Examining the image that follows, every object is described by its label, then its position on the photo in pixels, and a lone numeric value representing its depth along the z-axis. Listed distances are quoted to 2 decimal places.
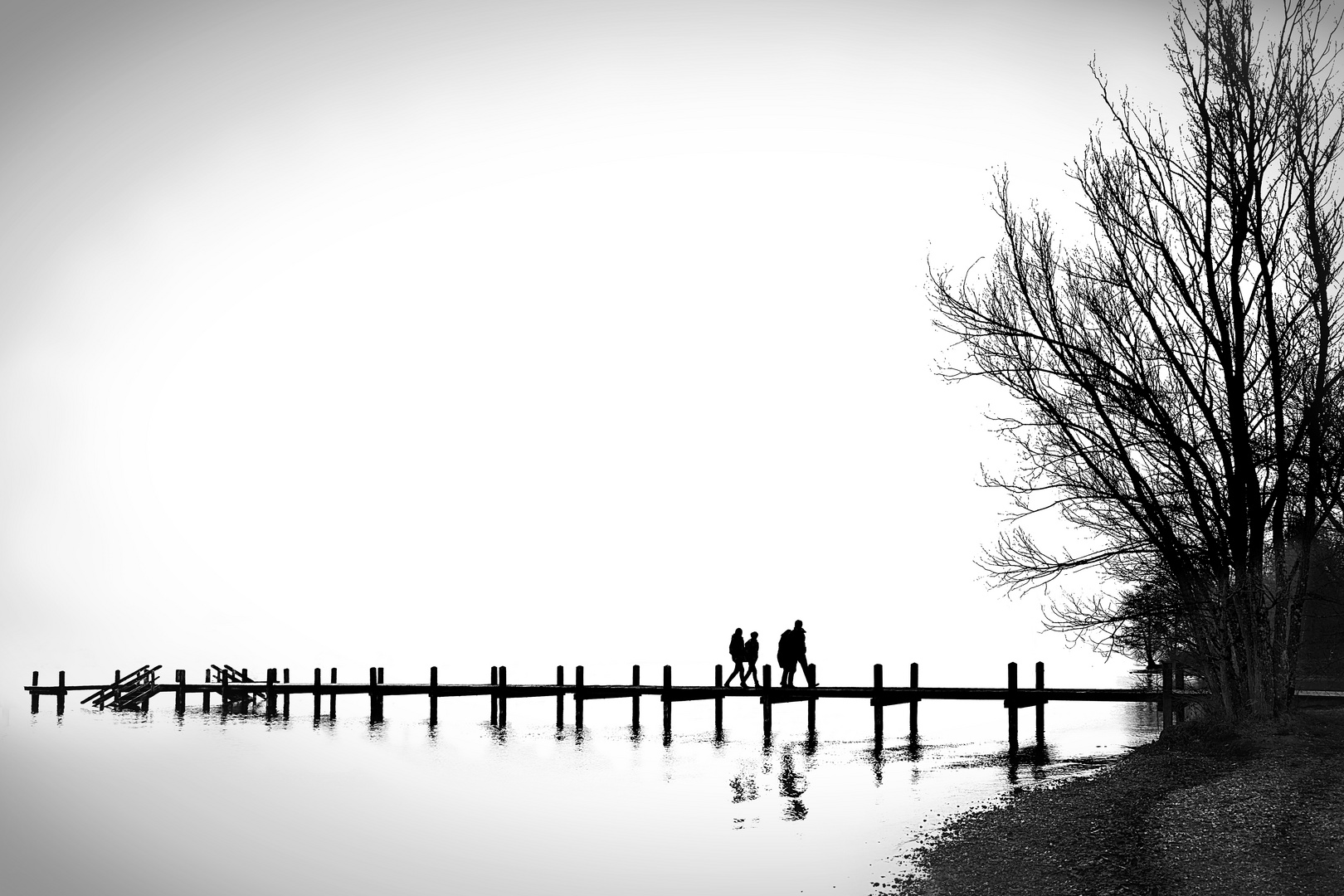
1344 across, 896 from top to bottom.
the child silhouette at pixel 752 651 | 37.44
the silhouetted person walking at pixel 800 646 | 36.50
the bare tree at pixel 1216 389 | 23.66
